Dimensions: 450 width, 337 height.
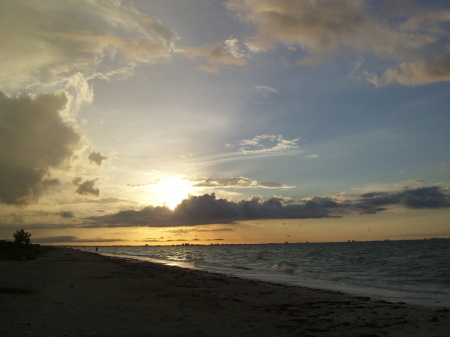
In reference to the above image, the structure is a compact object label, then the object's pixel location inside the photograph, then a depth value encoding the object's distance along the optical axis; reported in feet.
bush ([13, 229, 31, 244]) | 331.36
